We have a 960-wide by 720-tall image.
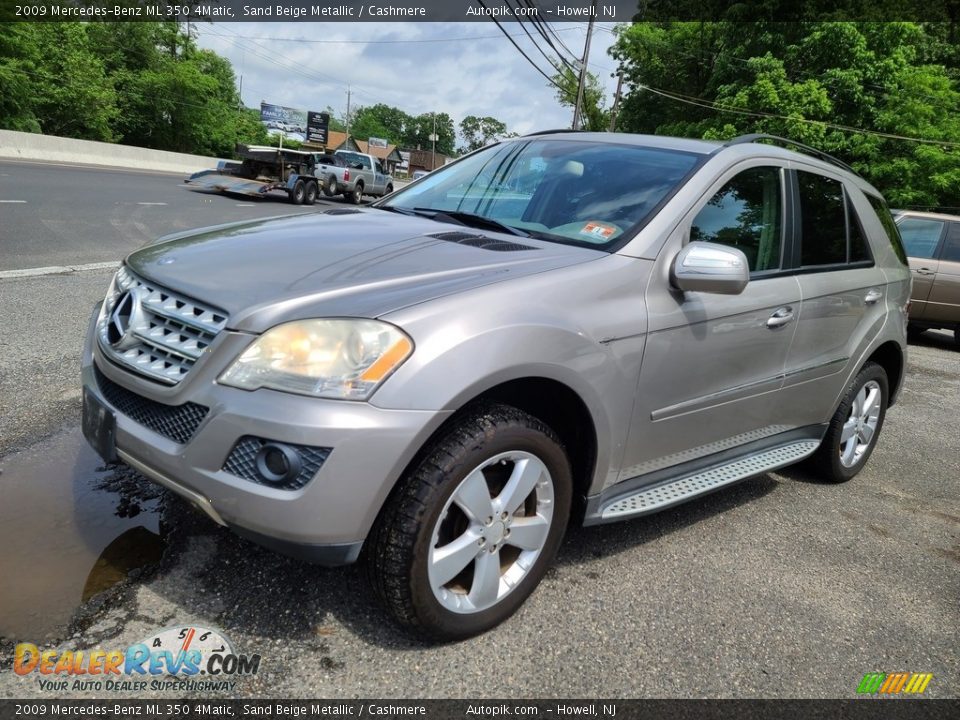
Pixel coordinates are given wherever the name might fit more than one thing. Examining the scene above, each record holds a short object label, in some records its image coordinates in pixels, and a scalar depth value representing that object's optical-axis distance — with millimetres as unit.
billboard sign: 70250
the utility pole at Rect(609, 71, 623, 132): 40794
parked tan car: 9602
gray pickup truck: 25688
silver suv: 2000
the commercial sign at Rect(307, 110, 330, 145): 53812
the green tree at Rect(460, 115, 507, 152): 143625
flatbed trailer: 19672
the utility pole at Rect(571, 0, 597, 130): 29422
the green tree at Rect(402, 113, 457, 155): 153375
